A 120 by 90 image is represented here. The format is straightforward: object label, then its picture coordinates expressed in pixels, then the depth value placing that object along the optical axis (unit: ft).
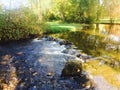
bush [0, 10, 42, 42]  35.00
